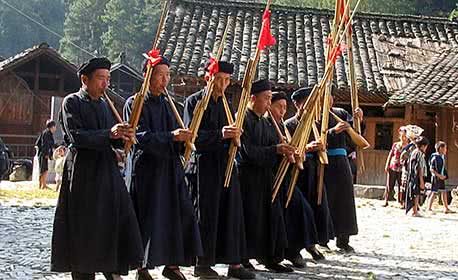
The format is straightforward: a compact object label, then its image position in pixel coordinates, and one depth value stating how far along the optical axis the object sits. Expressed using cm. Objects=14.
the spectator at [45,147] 1520
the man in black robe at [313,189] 669
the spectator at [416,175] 1170
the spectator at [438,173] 1255
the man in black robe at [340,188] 724
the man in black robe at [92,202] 466
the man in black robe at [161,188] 504
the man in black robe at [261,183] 585
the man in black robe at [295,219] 627
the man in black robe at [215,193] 555
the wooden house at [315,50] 1673
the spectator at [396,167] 1352
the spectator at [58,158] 1543
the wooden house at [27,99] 2416
